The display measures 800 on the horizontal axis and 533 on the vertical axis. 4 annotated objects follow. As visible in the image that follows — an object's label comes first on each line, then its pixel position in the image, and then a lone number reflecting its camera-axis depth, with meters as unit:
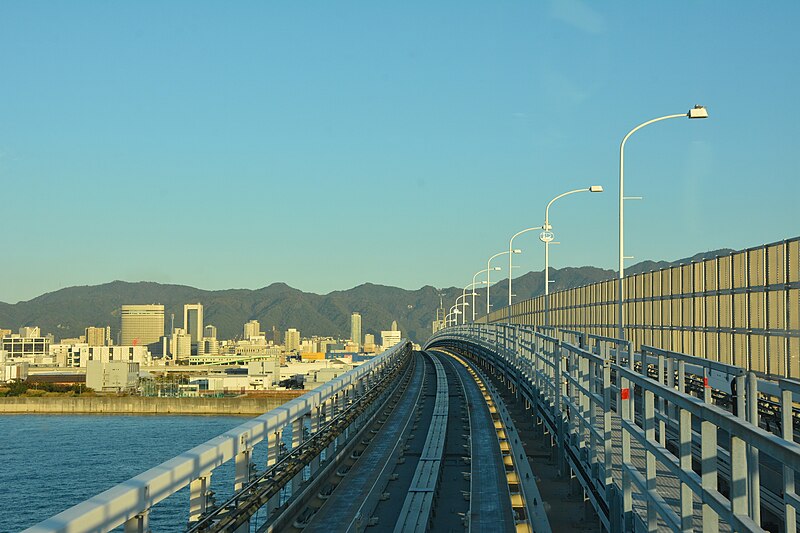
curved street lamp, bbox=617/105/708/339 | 37.31
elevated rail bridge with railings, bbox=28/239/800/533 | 7.57
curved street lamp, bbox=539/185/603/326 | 57.50
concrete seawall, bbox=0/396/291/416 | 179.38
